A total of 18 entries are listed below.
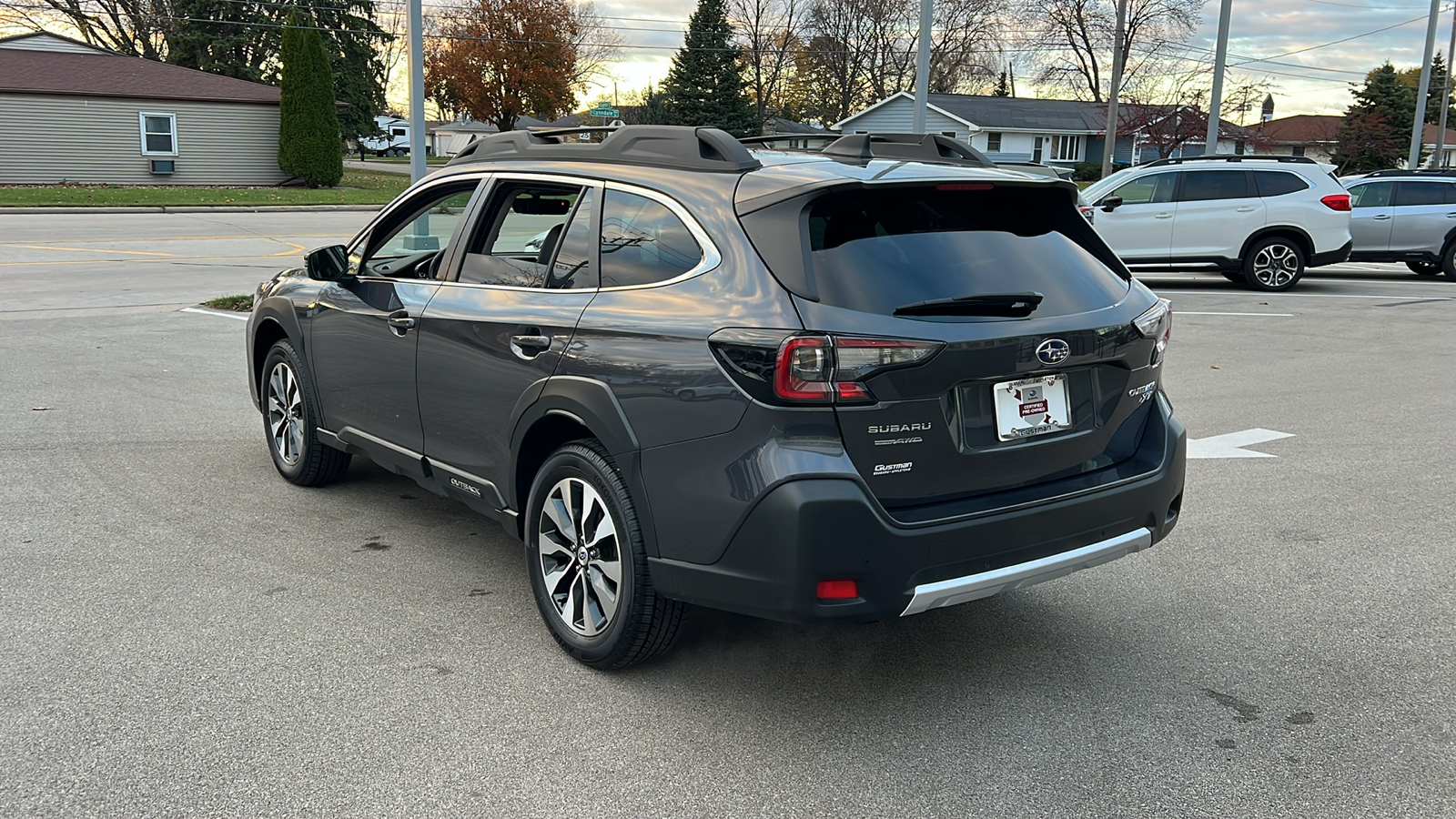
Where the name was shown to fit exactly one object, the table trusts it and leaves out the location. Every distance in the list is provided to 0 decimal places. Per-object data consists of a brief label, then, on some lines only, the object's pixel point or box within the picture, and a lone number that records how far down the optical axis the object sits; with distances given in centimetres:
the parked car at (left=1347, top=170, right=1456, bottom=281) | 1786
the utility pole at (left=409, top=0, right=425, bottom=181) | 1443
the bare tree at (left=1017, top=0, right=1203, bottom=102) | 6372
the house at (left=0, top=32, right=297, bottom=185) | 3381
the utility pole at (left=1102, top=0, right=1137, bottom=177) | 3328
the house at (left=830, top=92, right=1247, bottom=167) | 6072
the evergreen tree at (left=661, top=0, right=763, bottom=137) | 6519
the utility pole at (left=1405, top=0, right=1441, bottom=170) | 3061
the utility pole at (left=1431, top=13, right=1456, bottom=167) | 3993
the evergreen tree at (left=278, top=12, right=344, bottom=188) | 3488
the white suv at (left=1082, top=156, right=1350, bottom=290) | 1602
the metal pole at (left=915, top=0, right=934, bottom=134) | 1734
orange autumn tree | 5881
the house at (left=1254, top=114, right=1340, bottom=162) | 7931
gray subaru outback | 316
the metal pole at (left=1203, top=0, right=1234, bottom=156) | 2545
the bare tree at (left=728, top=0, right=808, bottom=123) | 7450
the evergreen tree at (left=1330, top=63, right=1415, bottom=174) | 6425
